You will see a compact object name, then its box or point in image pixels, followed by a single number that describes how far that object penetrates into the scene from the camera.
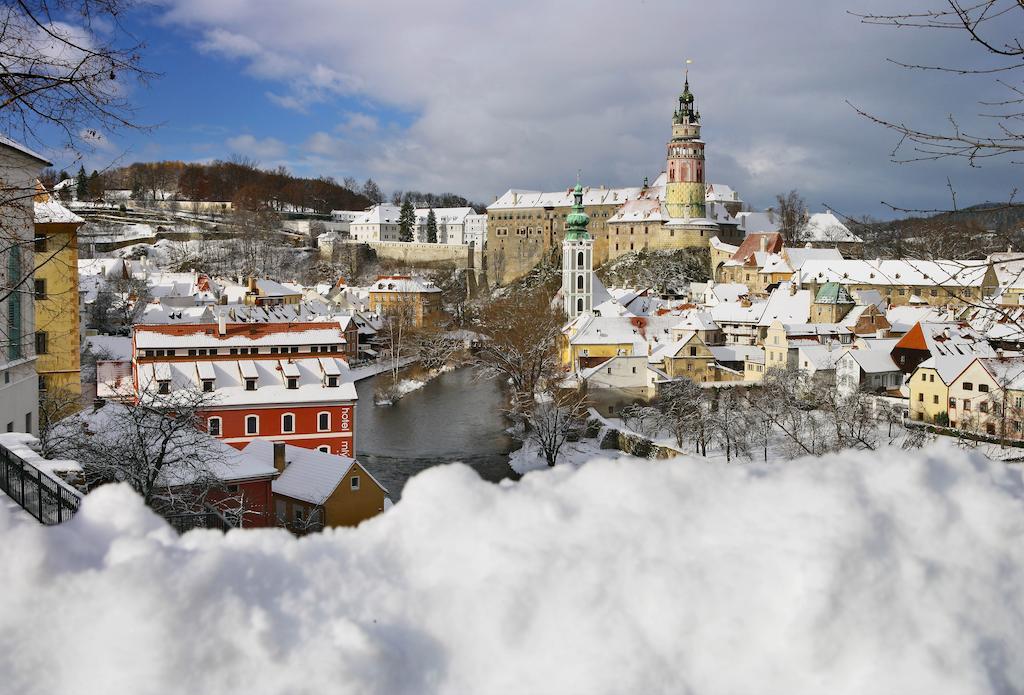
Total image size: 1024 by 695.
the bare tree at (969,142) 5.04
